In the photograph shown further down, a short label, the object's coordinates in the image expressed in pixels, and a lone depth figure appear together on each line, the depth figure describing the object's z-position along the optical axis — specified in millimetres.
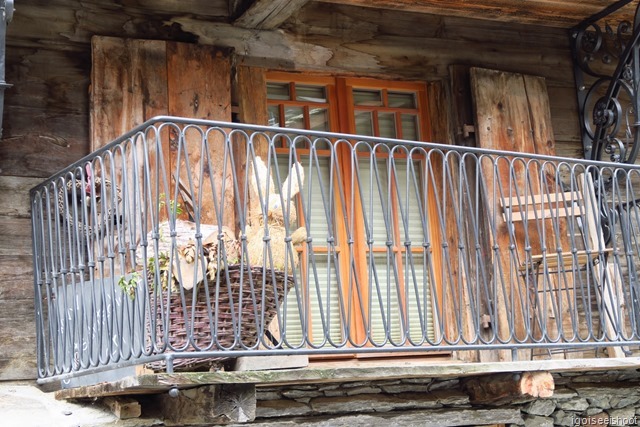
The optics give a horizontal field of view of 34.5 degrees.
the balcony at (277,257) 4453
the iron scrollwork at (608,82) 6289
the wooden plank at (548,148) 6230
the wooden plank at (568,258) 5594
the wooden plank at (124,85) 5398
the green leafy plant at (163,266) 4531
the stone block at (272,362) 5004
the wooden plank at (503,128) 6133
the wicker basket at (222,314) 4426
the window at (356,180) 6062
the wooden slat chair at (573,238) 5496
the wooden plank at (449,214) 6160
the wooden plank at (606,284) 5555
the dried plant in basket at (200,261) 4398
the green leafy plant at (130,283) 4402
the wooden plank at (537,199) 6215
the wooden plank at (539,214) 6041
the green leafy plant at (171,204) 5039
